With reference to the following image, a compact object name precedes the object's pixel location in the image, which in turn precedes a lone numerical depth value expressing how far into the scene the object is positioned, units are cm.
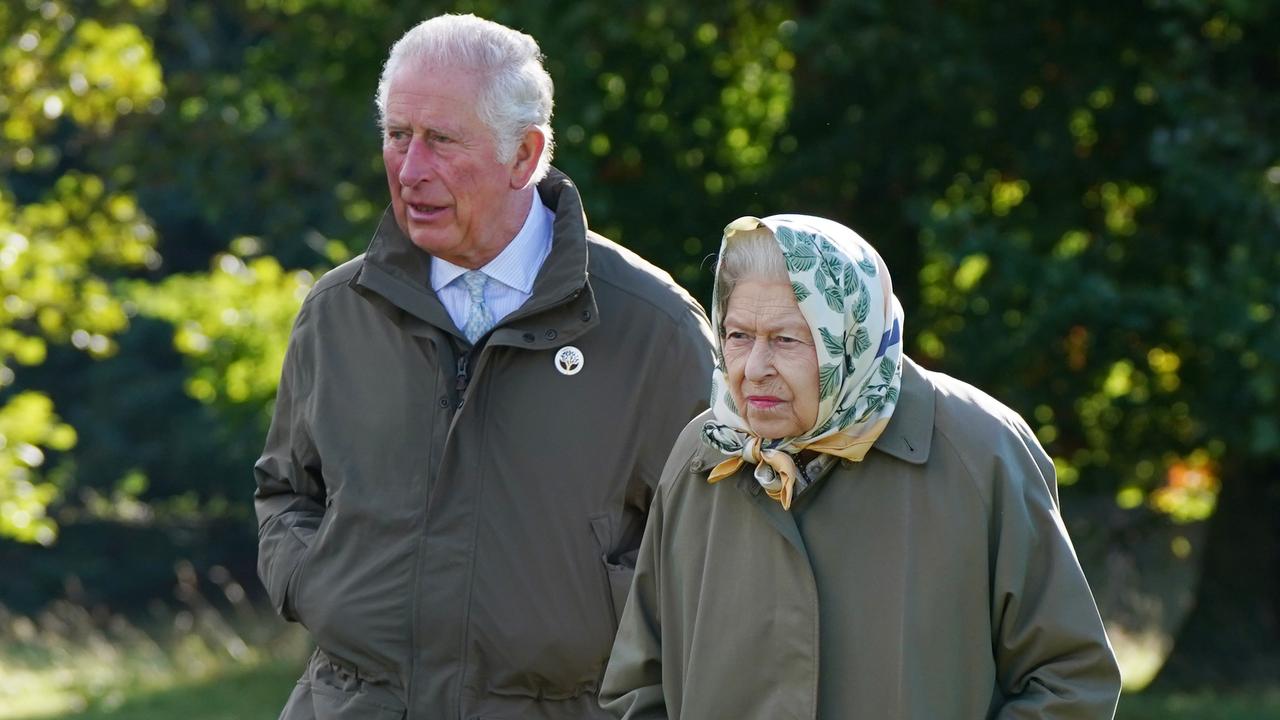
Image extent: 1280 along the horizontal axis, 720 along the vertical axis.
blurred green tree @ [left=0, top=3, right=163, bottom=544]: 1742
